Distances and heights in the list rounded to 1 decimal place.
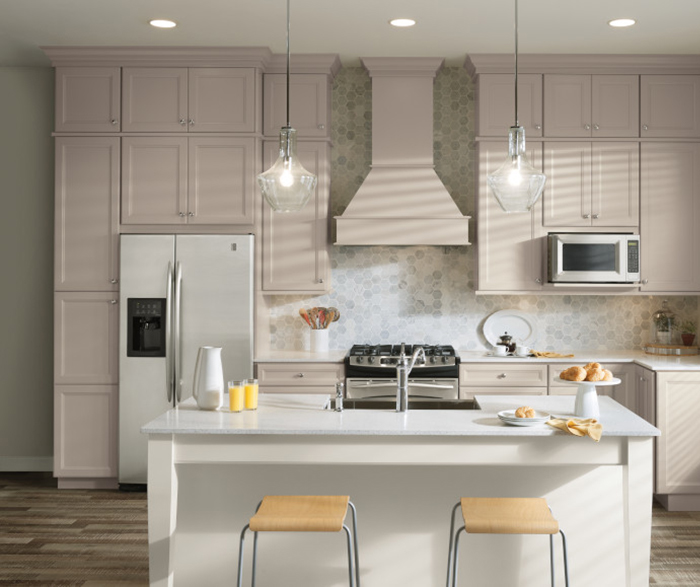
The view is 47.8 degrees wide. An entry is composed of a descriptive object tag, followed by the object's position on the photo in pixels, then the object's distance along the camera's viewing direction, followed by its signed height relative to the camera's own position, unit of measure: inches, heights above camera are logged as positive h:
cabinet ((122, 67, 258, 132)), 199.0 +50.2
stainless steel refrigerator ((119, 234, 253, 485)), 195.0 -4.5
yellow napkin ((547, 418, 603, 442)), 111.0 -17.9
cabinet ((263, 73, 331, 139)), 204.2 +50.5
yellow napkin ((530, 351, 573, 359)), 198.1 -13.9
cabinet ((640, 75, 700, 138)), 202.1 +50.2
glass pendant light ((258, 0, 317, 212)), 120.2 +18.3
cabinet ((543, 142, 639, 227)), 203.3 +30.0
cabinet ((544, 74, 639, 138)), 202.8 +50.2
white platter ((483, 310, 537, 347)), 218.4 -7.1
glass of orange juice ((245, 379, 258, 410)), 128.7 -15.5
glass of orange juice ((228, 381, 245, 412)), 126.9 -15.9
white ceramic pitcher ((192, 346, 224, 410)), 127.7 -13.1
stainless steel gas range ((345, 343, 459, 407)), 193.8 -19.0
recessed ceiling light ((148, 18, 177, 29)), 175.9 +62.0
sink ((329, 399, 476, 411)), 138.3 -18.5
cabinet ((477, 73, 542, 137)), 203.3 +50.6
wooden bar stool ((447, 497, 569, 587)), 102.7 -28.7
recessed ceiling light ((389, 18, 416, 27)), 175.0 +62.1
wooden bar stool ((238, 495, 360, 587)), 103.2 -28.8
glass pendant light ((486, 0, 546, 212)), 117.0 +18.3
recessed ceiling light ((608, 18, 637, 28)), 173.8 +61.9
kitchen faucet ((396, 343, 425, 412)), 128.0 -14.4
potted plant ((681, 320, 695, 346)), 209.0 -8.3
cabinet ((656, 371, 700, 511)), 183.0 -30.6
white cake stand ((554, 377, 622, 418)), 120.9 -15.3
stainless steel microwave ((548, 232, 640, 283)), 199.0 +10.8
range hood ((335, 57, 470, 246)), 203.0 +32.0
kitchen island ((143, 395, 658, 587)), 122.4 -33.5
